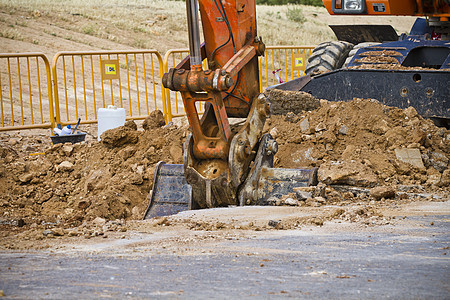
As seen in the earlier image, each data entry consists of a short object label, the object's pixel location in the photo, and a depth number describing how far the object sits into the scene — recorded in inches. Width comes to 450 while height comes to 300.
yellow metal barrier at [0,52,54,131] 858.1
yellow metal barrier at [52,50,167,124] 922.1
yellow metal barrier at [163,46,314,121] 949.8
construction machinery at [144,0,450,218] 427.2
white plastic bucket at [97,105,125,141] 784.9
